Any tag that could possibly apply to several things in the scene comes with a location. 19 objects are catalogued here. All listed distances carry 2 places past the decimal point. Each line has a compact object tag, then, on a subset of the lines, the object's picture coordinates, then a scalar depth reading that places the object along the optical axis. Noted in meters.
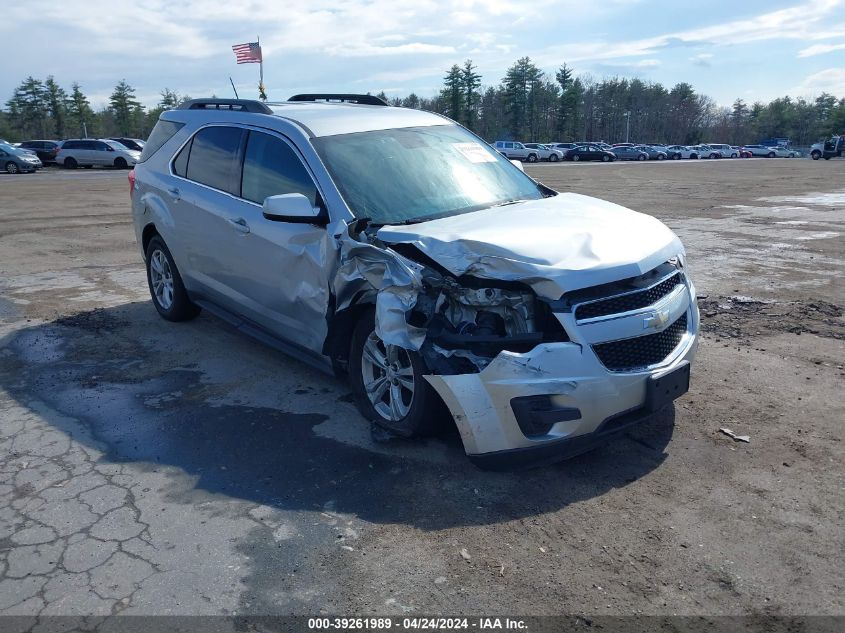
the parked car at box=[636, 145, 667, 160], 66.62
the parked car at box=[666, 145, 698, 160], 69.94
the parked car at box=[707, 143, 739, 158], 74.57
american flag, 22.89
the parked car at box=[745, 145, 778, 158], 77.00
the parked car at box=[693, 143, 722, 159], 73.31
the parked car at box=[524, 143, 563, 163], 59.25
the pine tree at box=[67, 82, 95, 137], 92.50
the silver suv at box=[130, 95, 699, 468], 3.70
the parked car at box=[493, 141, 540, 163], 59.03
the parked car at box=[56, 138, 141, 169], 41.59
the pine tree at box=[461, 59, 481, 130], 96.40
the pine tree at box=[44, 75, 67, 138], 91.81
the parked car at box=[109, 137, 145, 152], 43.48
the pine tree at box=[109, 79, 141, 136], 92.56
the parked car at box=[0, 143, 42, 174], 37.22
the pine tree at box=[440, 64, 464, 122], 96.19
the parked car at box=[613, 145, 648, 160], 63.50
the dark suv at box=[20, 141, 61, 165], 44.72
